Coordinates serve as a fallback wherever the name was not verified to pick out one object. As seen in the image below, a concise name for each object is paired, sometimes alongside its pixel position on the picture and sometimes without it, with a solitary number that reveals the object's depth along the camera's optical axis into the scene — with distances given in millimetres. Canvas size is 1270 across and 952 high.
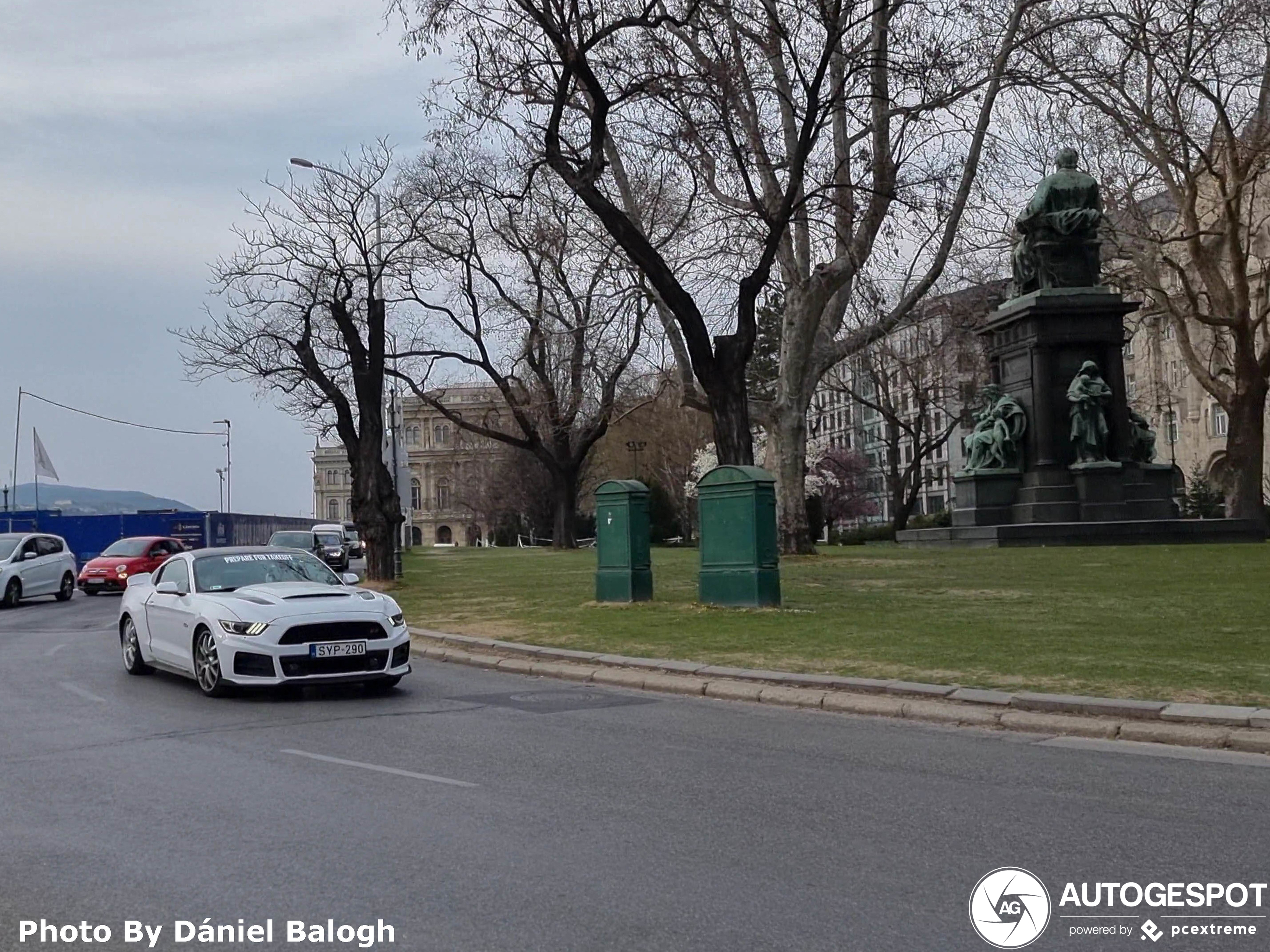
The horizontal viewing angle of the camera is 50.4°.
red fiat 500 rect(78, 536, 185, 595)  34438
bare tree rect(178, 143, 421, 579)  28531
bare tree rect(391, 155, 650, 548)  34312
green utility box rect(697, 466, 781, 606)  17750
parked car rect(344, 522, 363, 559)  59031
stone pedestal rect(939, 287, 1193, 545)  31125
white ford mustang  12086
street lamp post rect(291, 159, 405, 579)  31906
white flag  63062
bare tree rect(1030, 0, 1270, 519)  28984
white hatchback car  29625
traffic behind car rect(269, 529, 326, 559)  37781
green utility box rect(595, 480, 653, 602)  19922
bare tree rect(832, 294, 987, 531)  51625
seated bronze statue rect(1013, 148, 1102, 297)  32531
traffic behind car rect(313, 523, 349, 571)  41344
